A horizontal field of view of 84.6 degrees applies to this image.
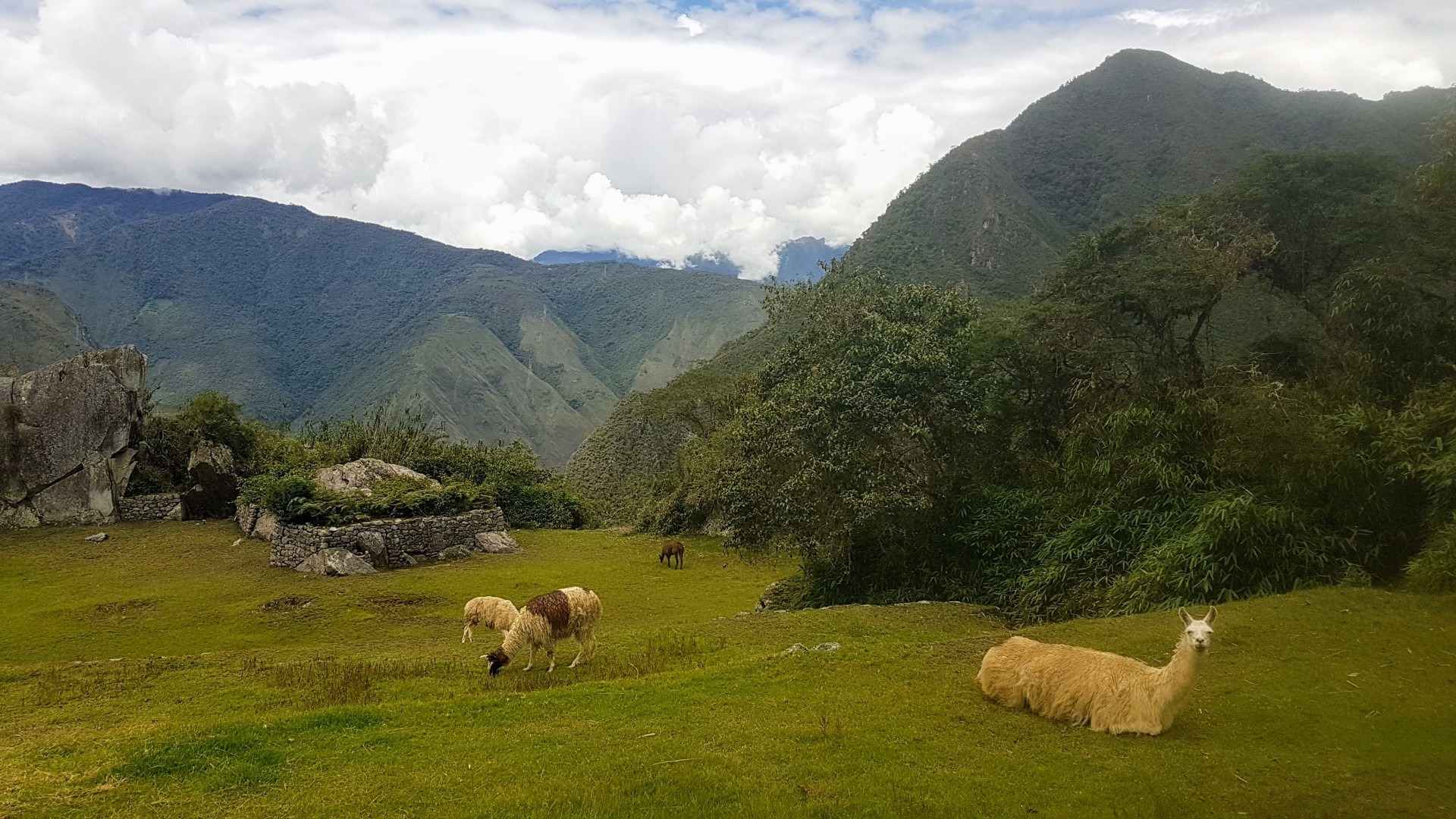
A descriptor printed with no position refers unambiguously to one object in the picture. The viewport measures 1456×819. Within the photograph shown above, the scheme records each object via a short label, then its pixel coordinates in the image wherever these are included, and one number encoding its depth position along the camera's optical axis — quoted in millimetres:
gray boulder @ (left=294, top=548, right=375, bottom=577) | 20516
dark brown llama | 23625
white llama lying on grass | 7418
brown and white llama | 10547
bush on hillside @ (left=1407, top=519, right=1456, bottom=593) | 10758
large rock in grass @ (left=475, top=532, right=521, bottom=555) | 24734
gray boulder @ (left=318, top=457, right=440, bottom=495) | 24328
